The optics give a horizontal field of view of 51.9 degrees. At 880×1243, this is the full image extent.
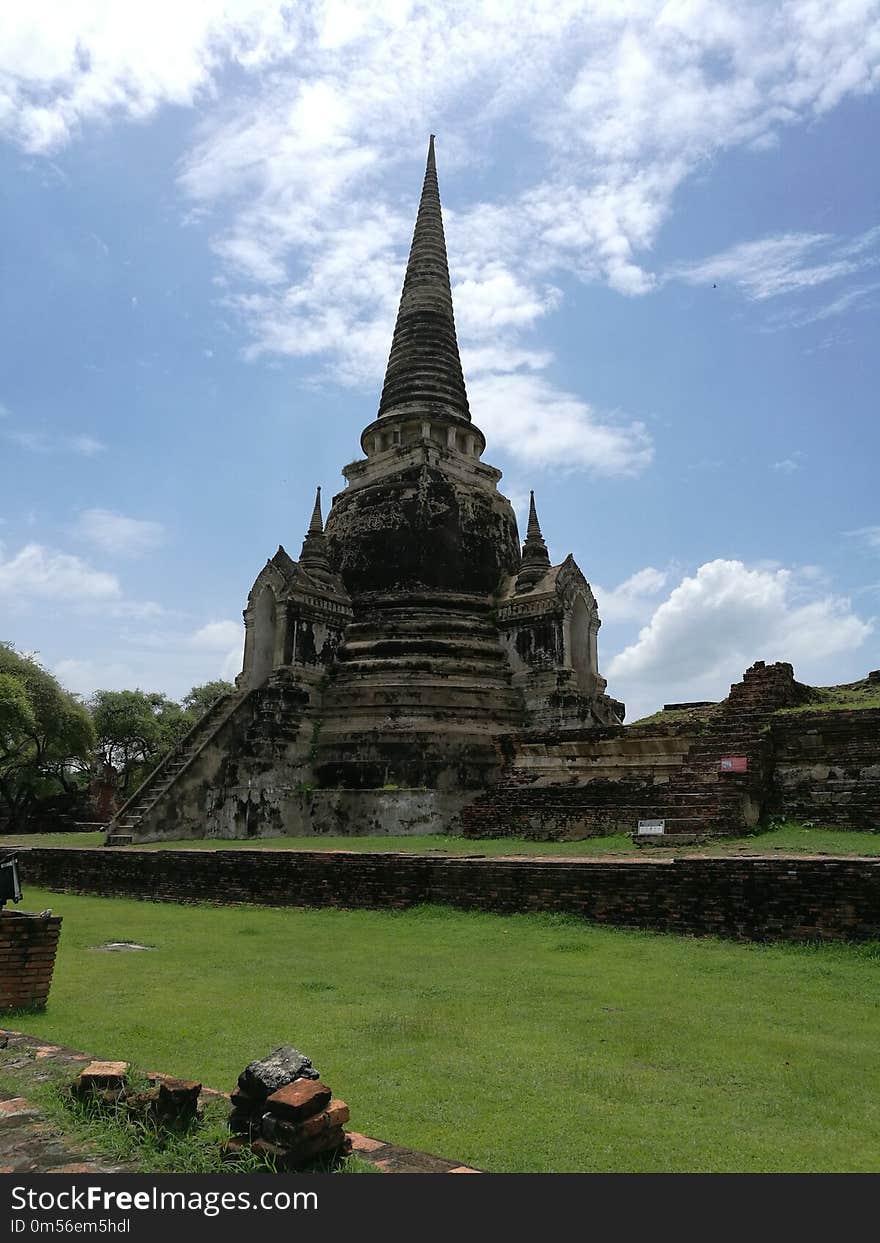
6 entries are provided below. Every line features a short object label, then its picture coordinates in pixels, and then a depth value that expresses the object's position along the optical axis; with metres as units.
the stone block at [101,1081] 4.31
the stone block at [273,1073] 3.89
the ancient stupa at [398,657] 20.42
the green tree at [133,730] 46.44
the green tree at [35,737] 37.66
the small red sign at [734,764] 13.55
